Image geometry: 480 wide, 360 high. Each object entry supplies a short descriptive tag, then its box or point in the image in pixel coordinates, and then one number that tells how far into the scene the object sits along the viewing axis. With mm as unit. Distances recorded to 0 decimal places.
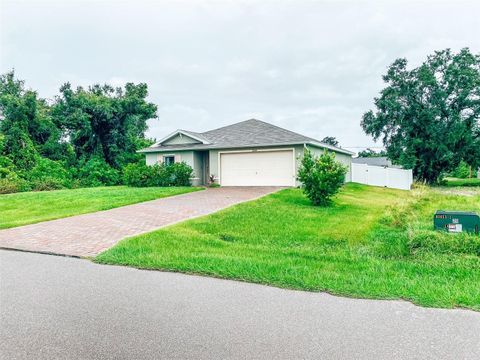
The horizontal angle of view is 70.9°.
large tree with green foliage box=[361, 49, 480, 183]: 29203
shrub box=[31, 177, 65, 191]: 20484
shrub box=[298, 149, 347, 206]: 12227
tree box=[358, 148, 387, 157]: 69825
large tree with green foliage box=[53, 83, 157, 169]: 26578
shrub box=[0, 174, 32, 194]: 18797
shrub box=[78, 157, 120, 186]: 25781
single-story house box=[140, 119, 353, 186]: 17969
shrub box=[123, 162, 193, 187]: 18750
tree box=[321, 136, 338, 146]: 74806
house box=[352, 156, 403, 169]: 49703
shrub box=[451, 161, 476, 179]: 54812
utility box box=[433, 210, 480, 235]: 6719
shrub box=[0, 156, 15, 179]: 22053
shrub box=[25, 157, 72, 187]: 21203
